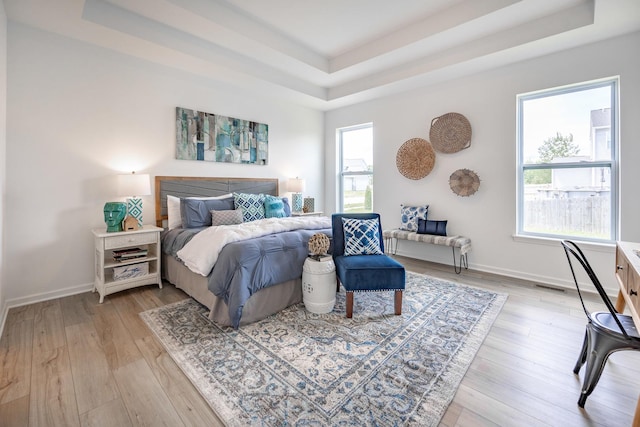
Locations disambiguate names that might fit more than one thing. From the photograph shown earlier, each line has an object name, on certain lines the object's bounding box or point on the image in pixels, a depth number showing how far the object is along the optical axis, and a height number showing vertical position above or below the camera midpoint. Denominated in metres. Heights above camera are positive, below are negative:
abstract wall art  3.80 +1.08
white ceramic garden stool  2.48 -0.65
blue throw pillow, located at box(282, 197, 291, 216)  4.29 +0.06
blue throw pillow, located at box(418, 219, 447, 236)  4.01 -0.24
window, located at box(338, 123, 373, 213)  5.24 +0.82
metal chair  1.37 -0.66
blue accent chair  2.41 -0.57
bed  2.26 -0.46
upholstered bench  3.71 -0.40
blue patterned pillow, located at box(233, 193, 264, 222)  3.77 +0.07
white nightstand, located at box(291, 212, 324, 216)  4.72 -0.04
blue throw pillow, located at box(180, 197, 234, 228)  3.37 +0.00
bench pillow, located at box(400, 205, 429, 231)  4.26 -0.09
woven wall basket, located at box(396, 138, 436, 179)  4.28 +0.81
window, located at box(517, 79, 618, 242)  3.06 +0.55
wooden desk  1.29 -0.37
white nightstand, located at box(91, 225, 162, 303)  2.83 -0.53
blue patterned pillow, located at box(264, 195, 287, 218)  4.01 +0.04
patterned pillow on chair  2.79 -0.28
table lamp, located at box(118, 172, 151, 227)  3.08 +0.28
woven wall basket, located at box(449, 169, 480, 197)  3.87 +0.39
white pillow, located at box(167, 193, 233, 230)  3.49 -0.02
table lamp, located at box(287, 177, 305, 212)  4.80 +0.44
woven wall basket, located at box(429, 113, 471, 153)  3.92 +1.11
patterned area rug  1.47 -0.99
